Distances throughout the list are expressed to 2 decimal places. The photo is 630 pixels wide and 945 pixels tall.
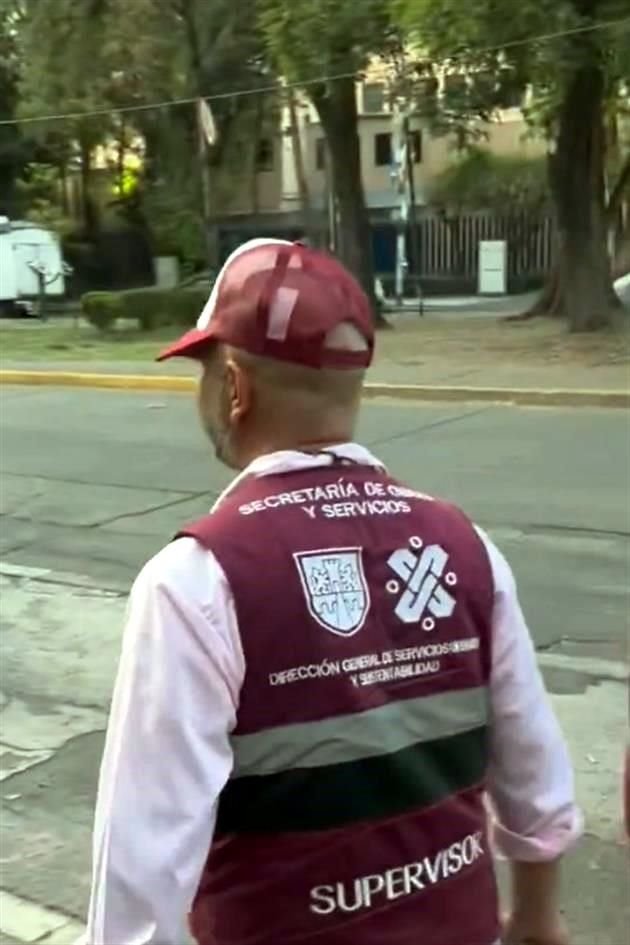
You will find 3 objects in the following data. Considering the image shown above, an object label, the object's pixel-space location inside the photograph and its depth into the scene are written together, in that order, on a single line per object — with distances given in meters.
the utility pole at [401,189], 34.94
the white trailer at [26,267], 30.67
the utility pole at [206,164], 30.62
